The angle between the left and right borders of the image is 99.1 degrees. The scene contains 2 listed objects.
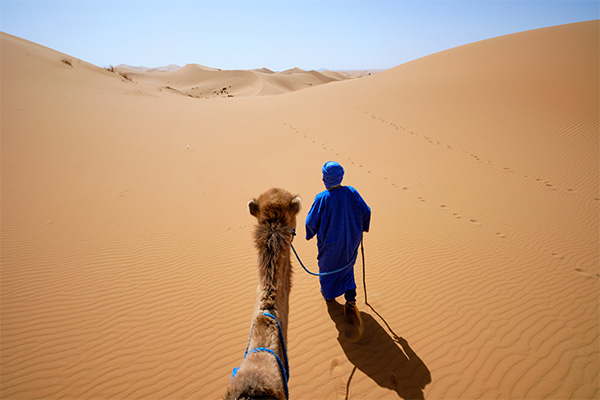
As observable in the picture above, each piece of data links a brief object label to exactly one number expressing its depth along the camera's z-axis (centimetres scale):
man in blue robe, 305
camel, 152
